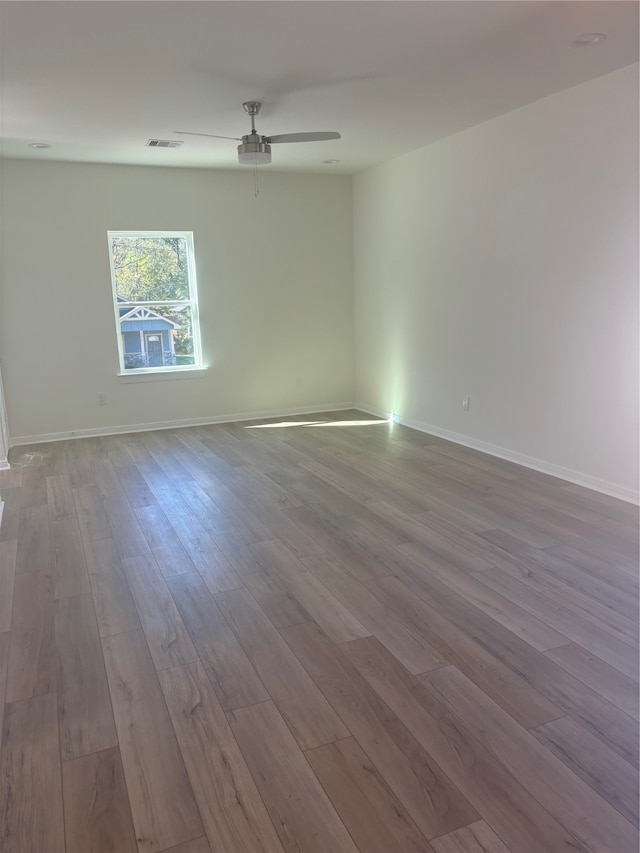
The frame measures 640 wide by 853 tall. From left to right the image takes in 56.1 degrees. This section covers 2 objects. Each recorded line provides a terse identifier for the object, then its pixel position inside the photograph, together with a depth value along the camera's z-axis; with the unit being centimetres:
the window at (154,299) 620
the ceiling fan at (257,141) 396
